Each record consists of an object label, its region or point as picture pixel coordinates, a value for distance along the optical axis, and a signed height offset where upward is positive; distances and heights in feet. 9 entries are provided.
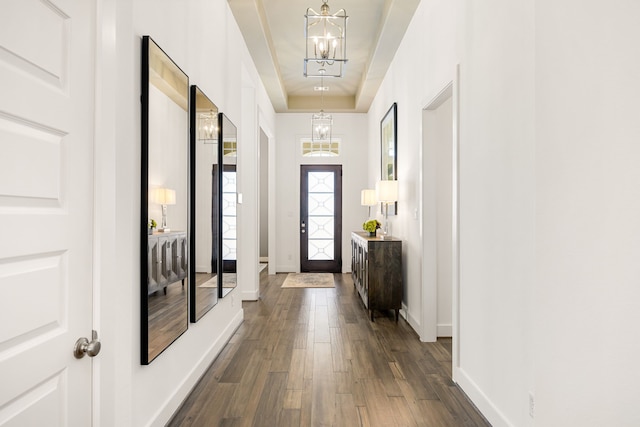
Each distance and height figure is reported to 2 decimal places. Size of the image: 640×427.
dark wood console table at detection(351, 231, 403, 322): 14.03 -2.40
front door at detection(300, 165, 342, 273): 25.36 -0.71
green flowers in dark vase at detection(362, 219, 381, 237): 16.22 -0.75
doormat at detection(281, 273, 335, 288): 21.02 -4.14
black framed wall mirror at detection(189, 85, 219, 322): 8.44 +0.10
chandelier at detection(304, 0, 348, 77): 10.22 +7.26
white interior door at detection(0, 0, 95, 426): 3.31 +0.01
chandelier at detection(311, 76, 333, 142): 23.87 +5.49
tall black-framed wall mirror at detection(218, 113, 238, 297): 11.09 +0.18
